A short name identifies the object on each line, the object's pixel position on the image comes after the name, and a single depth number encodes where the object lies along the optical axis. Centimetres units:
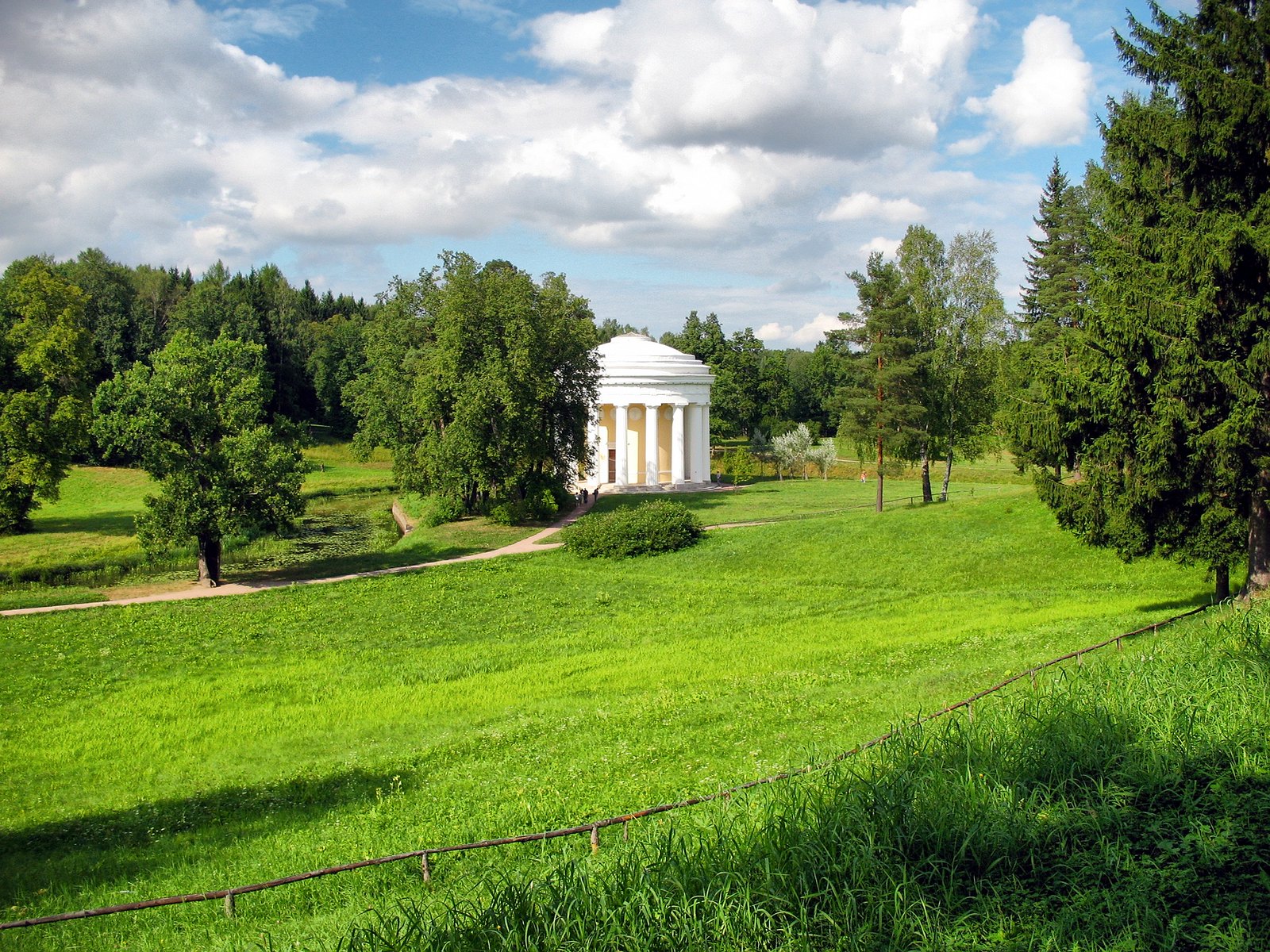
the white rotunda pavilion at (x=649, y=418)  5478
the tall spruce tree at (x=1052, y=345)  1689
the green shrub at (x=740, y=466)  6700
